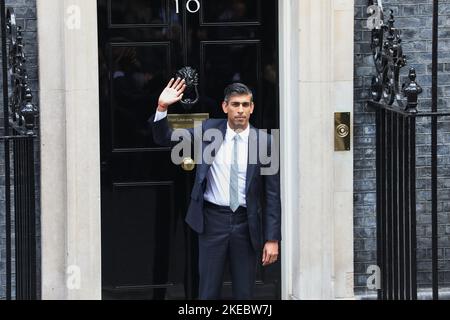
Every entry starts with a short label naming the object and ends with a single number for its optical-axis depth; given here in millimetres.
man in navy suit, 11123
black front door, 12324
